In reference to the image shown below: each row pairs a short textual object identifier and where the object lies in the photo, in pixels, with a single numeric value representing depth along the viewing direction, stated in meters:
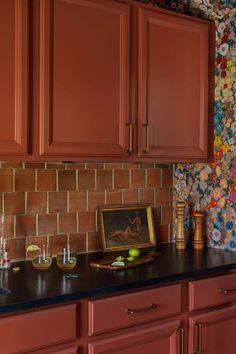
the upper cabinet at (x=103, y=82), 2.10
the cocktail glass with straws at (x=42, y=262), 2.29
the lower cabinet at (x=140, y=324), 1.80
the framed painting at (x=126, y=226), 2.78
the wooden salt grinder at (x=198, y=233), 2.90
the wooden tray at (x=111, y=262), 2.35
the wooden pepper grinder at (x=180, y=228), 2.92
